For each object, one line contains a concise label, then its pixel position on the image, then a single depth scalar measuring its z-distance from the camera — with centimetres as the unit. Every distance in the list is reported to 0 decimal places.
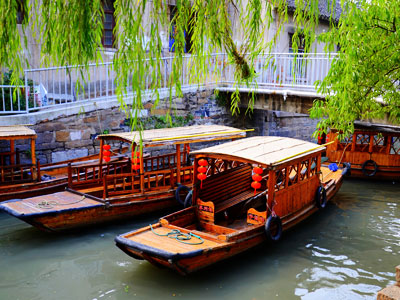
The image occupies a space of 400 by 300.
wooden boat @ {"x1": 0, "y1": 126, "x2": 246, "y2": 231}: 752
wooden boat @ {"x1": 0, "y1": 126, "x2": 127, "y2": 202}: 866
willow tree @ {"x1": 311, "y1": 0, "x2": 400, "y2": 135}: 665
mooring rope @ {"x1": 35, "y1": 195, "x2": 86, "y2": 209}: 760
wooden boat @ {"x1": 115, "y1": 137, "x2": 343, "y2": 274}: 598
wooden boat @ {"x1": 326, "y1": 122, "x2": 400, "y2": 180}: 1224
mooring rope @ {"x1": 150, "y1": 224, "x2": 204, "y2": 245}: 625
